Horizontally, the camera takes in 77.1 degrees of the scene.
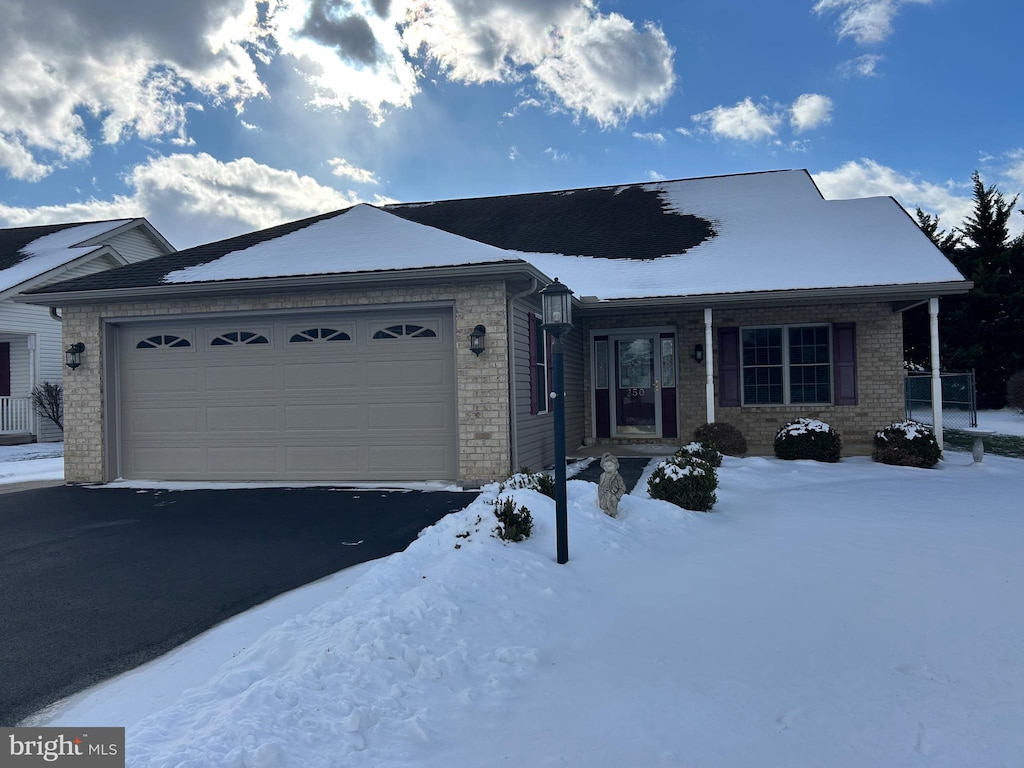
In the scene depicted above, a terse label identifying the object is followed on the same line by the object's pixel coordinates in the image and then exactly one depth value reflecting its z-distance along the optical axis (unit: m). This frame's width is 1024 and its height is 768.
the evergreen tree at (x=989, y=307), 23.53
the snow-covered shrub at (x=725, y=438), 10.87
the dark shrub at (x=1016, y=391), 20.50
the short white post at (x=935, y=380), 10.17
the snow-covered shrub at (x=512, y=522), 5.20
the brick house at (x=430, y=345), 8.80
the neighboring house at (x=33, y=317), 16.44
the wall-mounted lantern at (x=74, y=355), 9.73
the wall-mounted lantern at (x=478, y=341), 8.52
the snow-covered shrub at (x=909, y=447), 9.80
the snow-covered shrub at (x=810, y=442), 10.34
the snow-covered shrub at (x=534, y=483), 6.37
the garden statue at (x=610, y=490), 6.18
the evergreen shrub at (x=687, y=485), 6.87
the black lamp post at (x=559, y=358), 4.88
